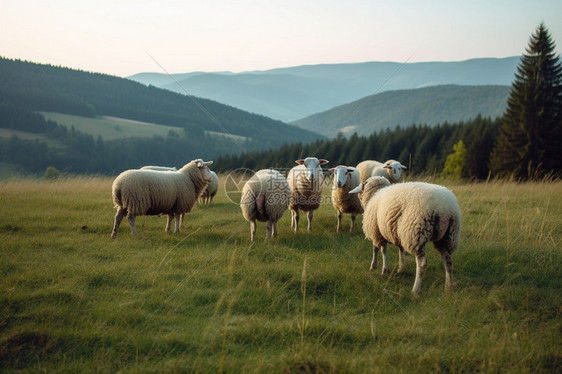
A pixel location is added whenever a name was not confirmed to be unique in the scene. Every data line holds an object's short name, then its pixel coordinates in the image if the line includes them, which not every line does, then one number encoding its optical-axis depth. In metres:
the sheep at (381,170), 11.63
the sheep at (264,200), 8.61
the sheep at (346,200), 9.71
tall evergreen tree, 34.72
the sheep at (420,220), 5.60
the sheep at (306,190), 9.78
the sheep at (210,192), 14.99
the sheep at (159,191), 8.82
